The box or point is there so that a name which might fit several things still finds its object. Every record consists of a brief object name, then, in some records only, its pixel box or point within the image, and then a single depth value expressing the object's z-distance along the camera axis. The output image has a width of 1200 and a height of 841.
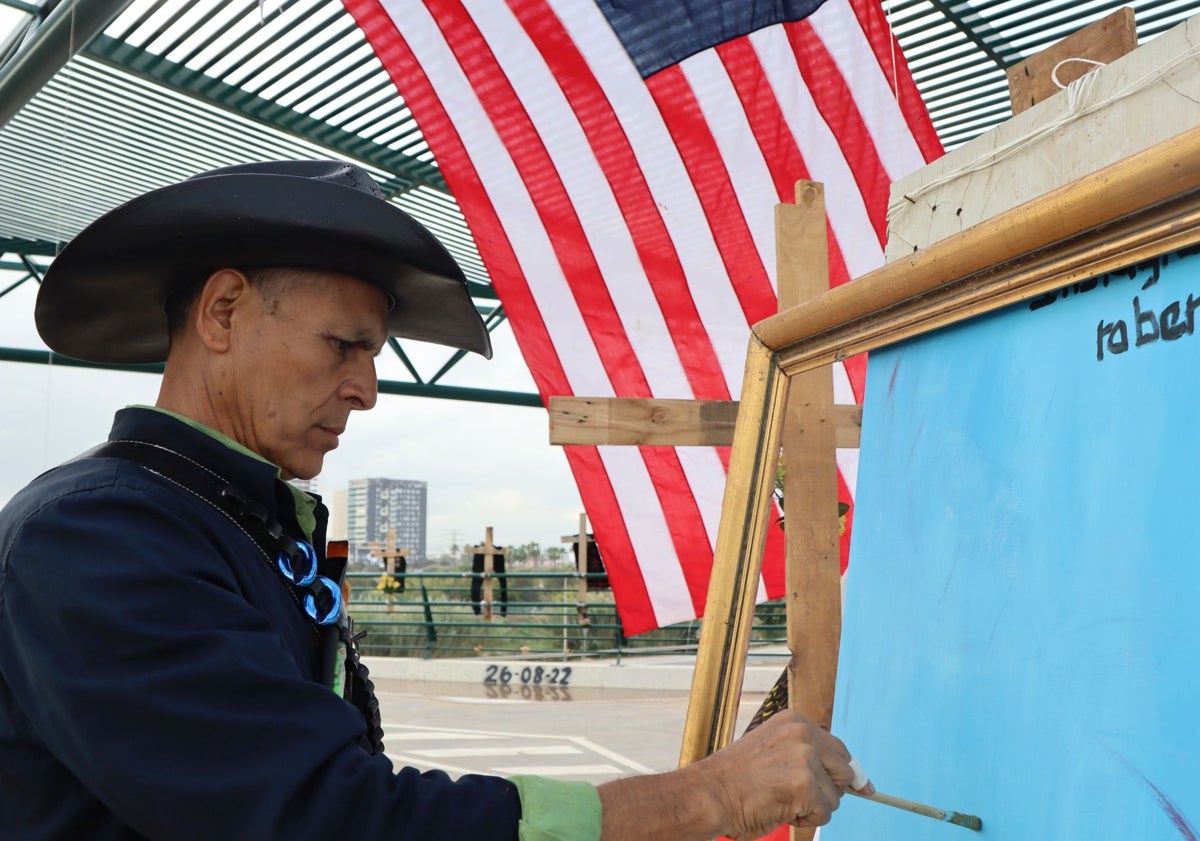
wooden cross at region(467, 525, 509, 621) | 13.83
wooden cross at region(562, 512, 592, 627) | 12.77
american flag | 3.34
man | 0.87
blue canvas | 0.84
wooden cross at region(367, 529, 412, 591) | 17.03
